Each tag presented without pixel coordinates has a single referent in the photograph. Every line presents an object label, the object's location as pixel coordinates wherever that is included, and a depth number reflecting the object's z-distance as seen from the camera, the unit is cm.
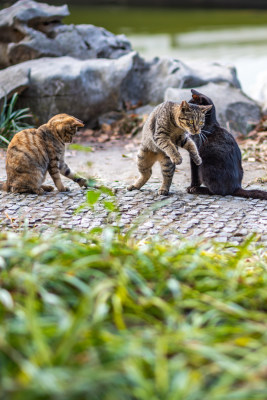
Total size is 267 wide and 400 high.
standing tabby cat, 461
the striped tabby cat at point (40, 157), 479
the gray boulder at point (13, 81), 738
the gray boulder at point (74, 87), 770
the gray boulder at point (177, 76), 823
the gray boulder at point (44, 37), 854
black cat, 477
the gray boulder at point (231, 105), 747
